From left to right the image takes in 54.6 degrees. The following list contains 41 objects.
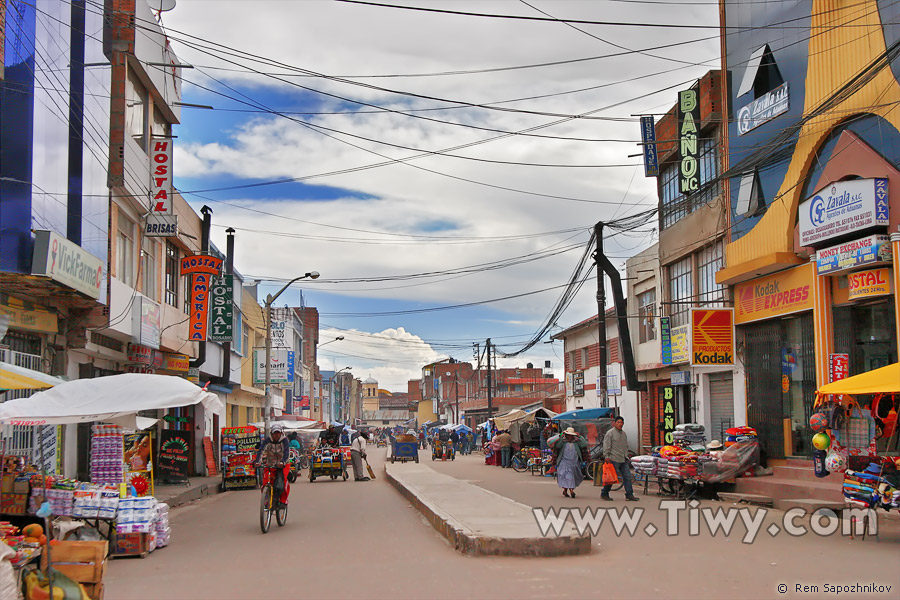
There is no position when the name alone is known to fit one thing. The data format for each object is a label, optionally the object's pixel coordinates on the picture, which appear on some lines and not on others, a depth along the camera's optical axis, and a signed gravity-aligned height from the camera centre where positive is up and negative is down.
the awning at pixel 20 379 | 10.46 +0.11
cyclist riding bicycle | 14.66 -1.23
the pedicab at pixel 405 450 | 44.25 -3.32
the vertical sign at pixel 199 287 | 26.33 +3.04
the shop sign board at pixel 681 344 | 25.56 +1.17
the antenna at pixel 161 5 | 23.09 +10.13
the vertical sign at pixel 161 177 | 22.47 +5.48
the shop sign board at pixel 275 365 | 42.67 +1.05
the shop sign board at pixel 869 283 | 16.92 +1.92
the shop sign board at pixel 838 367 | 18.38 +0.30
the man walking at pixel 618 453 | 18.73 -1.50
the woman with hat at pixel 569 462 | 19.39 -1.76
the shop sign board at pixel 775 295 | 20.17 +2.14
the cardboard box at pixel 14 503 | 11.98 -1.58
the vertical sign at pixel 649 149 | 26.47 +7.23
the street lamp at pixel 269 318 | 32.19 +2.55
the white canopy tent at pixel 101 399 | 11.16 -0.16
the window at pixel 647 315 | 31.03 +2.43
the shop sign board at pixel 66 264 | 13.91 +2.12
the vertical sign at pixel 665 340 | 27.64 +1.36
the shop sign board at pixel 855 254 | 16.72 +2.53
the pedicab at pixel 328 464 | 29.86 -2.68
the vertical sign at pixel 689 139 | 25.53 +7.08
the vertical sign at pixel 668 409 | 28.33 -0.85
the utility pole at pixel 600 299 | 27.73 +2.66
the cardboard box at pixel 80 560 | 8.16 -1.63
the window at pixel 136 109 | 21.34 +7.08
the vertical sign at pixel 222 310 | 28.31 +2.50
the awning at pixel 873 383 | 11.62 -0.03
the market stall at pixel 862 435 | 12.05 -1.04
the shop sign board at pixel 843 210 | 16.78 +3.49
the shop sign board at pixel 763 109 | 21.16 +6.86
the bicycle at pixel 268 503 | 14.07 -1.91
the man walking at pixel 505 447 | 37.74 -2.74
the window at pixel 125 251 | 20.91 +3.31
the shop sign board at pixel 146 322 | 21.27 +1.64
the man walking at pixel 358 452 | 28.86 -2.20
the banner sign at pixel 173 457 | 23.88 -1.92
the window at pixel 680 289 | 27.34 +3.00
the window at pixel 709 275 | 24.87 +3.20
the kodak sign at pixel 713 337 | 23.61 +1.23
